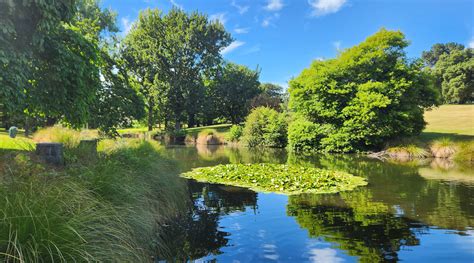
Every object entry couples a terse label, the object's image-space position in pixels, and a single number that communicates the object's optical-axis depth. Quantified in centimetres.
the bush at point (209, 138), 4312
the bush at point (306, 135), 3005
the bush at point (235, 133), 4219
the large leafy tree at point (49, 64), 655
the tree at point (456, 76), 5606
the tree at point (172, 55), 4641
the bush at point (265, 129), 3659
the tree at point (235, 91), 5497
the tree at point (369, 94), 2627
